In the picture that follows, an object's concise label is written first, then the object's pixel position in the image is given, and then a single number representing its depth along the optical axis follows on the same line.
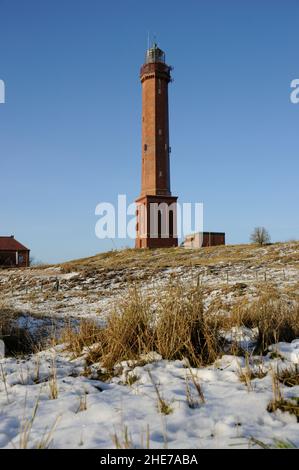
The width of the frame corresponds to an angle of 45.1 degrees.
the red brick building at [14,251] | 41.37
